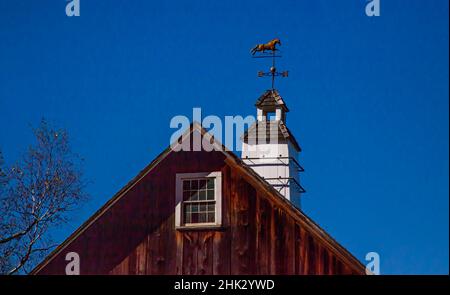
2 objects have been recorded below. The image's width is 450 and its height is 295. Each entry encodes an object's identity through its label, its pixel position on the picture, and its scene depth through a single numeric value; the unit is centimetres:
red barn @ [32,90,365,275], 2281
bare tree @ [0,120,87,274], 3272
